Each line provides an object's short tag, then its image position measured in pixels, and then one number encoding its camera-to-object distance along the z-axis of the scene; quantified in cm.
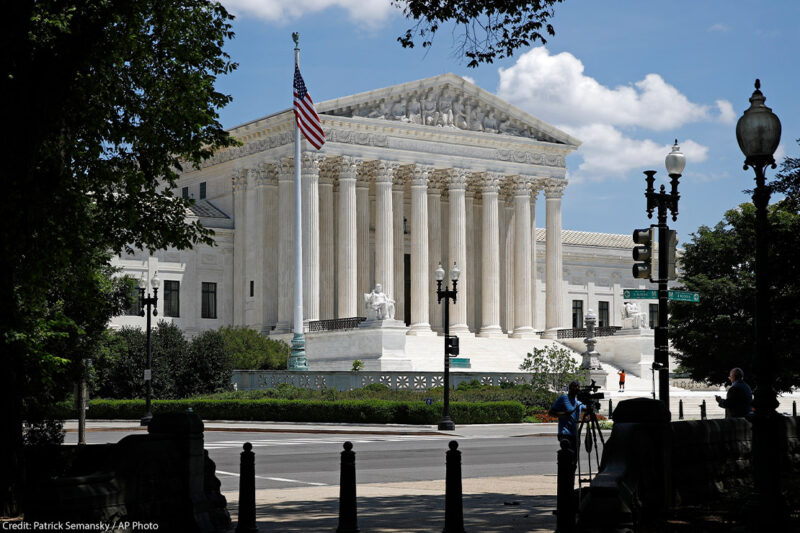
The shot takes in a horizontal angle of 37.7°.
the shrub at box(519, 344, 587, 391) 5522
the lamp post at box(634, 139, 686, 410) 2106
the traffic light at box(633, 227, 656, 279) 2156
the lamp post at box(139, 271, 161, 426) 4756
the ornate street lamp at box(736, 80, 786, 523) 1295
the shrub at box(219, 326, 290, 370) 6856
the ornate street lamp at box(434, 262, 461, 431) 4284
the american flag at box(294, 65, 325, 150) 5734
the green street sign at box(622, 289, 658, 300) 2435
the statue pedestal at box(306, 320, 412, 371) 6800
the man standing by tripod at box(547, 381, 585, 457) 2023
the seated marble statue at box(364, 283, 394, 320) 6875
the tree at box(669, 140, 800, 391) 5534
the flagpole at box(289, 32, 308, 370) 5969
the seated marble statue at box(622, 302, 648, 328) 7688
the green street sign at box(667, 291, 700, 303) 2272
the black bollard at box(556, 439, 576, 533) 1184
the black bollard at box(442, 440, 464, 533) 1282
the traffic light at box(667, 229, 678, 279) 2152
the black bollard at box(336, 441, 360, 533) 1291
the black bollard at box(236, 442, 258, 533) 1337
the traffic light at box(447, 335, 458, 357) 4403
